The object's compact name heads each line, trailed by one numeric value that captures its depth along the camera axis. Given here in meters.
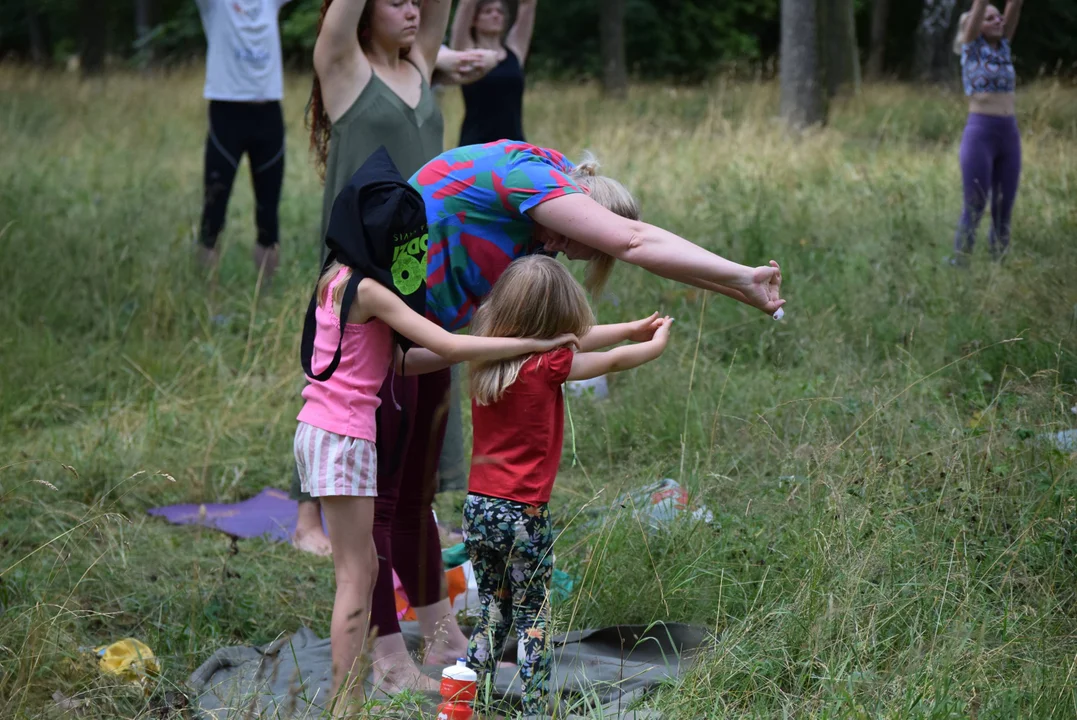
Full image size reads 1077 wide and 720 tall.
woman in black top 14.63
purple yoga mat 8.80
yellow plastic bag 6.11
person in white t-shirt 12.73
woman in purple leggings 13.68
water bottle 5.44
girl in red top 5.41
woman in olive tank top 6.08
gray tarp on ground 5.87
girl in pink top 5.33
